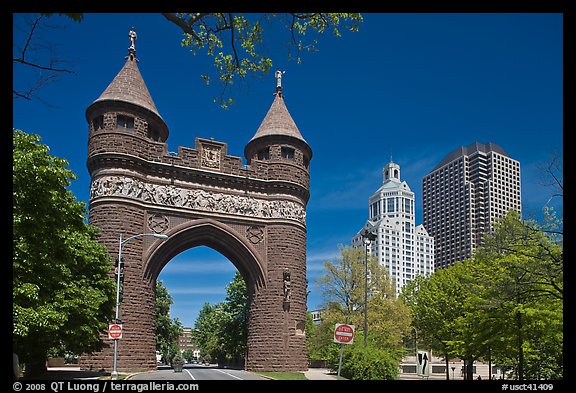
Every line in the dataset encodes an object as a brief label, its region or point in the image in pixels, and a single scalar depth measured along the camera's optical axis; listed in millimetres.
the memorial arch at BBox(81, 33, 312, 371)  33719
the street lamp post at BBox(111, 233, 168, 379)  23238
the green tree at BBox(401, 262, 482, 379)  35703
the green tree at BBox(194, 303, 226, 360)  63238
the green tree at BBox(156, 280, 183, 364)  55988
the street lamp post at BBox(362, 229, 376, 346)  33094
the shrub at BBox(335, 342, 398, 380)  28938
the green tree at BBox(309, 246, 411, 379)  41594
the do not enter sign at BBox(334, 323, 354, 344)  14523
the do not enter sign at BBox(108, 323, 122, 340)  22016
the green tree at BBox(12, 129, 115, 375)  15094
